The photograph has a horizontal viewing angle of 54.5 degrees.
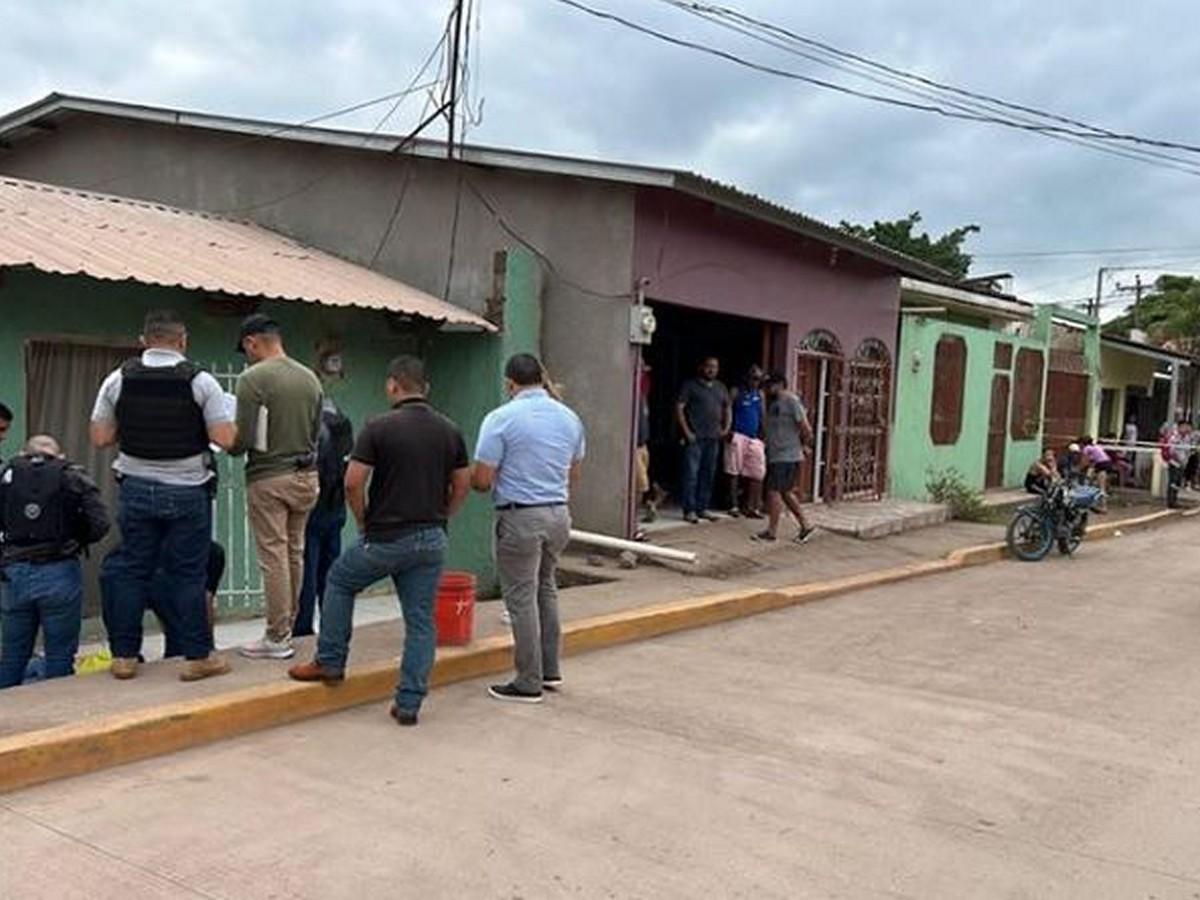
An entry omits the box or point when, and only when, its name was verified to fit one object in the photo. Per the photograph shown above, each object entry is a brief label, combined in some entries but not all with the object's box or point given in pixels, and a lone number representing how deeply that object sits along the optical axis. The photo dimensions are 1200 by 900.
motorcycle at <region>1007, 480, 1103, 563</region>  13.10
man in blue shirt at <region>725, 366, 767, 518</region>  12.53
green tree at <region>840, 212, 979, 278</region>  36.81
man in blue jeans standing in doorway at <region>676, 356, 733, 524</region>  12.10
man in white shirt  5.44
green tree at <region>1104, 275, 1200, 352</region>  35.06
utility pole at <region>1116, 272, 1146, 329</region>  47.74
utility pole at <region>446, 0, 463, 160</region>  10.14
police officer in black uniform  5.66
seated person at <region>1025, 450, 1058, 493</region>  13.73
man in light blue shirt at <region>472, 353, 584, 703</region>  5.91
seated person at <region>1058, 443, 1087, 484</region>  15.39
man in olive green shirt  5.80
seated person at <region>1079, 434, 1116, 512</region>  16.81
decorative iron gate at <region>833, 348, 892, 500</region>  14.61
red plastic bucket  6.74
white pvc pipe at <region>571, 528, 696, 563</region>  9.95
